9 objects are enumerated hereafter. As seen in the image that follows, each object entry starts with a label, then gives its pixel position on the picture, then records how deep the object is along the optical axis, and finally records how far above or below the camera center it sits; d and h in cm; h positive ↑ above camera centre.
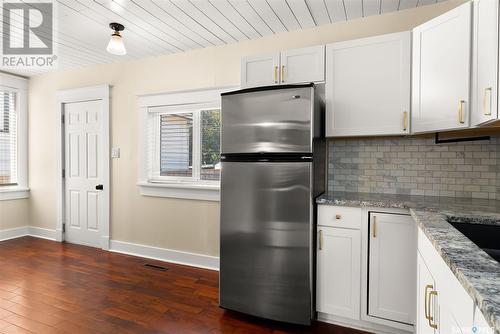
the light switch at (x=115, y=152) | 372 +10
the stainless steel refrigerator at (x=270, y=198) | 200 -28
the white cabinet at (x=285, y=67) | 236 +82
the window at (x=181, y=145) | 324 +18
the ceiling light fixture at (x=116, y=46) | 246 +100
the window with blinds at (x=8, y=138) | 417 +31
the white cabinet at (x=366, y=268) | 190 -76
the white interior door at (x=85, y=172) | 387 -18
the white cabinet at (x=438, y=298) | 83 -50
